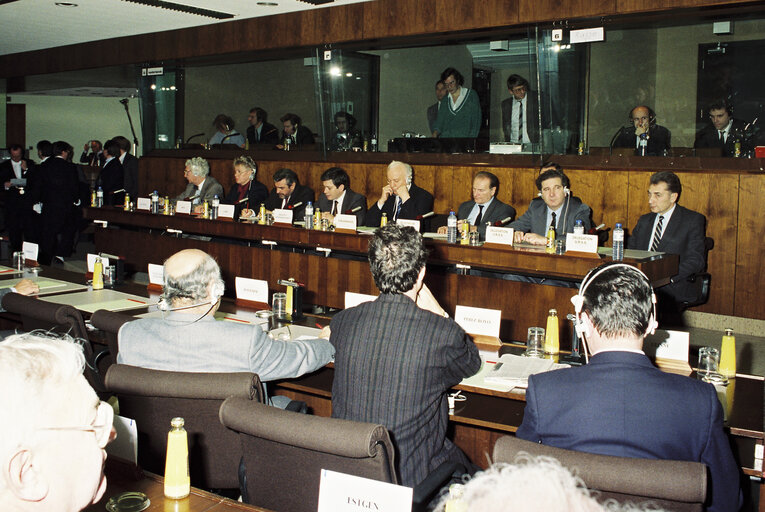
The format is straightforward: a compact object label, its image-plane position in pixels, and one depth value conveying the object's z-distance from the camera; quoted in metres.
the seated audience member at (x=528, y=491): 0.69
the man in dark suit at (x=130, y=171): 9.08
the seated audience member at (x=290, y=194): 6.82
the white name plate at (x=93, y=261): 4.17
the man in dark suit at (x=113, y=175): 9.12
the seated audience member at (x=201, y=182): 7.38
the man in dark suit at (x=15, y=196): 8.88
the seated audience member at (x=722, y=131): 5.93
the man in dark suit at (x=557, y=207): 5.15
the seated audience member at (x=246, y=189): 7.12
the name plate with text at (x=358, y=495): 1.36
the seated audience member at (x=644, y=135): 6.23
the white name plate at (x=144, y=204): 7.12
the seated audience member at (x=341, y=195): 6.44
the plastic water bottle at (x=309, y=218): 5.62
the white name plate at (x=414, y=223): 5.16
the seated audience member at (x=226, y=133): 9.35
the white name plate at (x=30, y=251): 4.70
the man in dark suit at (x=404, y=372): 1.99
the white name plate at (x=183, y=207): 6.55
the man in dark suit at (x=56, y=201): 8.30
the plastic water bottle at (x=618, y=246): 4.15
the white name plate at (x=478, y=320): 2.92
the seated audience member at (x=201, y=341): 2.17
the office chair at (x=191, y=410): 1.84
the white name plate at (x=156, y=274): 4.03
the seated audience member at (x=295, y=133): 8.47
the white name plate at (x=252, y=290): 3.56
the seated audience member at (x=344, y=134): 7.96
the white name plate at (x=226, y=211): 6.21
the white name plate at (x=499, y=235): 4.71
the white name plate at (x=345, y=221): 5.49
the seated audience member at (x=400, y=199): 6.07
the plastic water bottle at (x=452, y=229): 4.91
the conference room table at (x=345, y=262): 4.36
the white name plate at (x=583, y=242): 4.28
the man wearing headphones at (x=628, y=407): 1.56
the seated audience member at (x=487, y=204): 5.59
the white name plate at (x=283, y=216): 5.81
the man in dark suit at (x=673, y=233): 4.69
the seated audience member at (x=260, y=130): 9.01
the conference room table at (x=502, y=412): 2.00
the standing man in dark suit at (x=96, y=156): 13.75
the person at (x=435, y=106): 8.04
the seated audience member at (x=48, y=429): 0.90
